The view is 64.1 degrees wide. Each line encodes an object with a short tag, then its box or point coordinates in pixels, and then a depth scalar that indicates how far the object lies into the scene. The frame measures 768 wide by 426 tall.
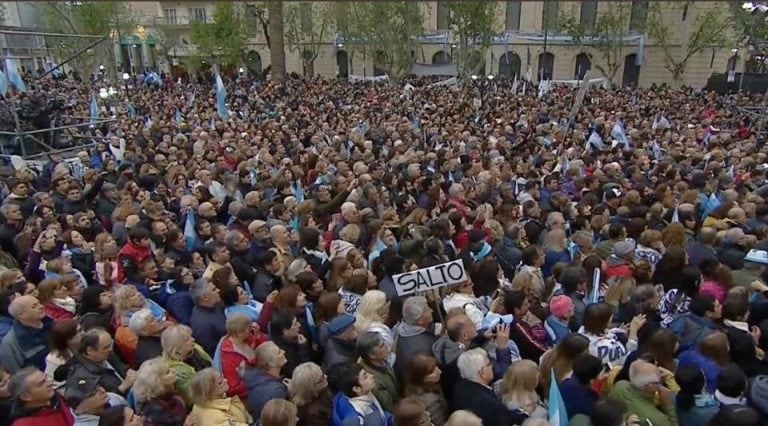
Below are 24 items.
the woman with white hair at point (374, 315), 3.94
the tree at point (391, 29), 32.75
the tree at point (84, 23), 33.44
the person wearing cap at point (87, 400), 3.04
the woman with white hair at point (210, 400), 3.16
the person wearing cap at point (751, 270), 4.96
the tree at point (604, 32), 35.81
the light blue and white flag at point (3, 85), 12.27
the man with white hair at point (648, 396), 3.19
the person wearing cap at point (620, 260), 5.02
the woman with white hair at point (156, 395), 3.13
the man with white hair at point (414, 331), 3.82
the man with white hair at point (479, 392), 3.23
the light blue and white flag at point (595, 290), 4.86
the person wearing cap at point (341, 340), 3.79
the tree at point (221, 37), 38.44
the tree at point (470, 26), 30.94
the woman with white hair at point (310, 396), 3.20
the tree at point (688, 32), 33.78
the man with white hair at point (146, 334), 3.83
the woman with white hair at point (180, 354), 3.37
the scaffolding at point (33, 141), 10.90
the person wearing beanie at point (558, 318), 4.09
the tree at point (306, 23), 41.16
